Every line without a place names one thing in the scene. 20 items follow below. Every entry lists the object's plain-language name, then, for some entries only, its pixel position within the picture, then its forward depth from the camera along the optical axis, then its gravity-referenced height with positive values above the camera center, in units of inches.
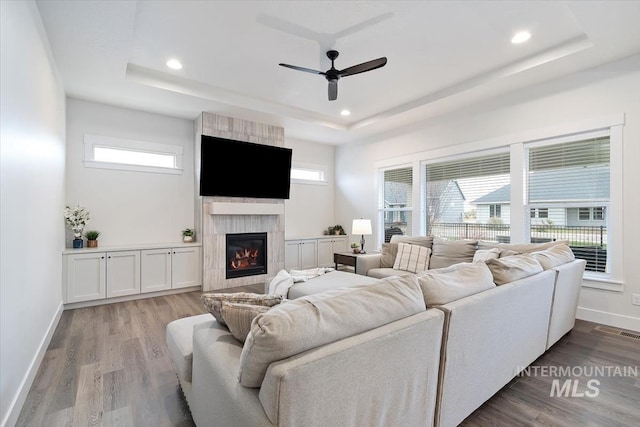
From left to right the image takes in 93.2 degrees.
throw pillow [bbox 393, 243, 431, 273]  162.4 -24.5
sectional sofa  39.2 -23.4
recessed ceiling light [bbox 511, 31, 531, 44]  115.1 +69.1
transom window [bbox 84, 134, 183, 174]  171.0 +34.3
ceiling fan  111.7 +55.7
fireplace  199.8 -28.8
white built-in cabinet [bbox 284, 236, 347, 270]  231.9 -30.5
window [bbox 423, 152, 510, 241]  169.5 +10.4
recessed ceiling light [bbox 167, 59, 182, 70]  136.0 +67.8
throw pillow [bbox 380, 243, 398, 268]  175.3 -24.2
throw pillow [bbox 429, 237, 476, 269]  154.1 -19.9
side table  184.2 -29.1
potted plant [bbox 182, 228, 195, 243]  192.5 -14.8
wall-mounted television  186.2 +28.7
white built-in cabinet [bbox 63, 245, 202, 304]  150.9 -32.8
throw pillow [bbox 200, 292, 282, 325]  58.7 -17.2
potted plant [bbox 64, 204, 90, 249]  158.6 -5.3
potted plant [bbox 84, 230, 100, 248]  163.9 -15.2
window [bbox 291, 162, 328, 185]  250.8 +33.9
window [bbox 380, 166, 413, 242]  218.1 +9.6
